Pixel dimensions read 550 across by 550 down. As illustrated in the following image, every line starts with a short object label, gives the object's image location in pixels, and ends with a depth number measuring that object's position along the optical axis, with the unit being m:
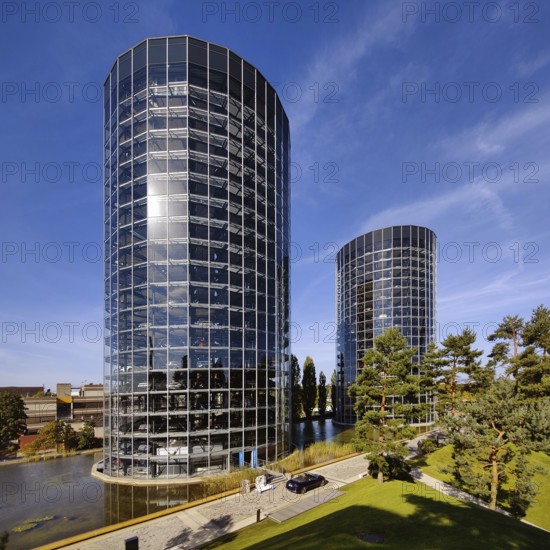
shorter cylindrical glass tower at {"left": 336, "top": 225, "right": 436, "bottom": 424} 59.84
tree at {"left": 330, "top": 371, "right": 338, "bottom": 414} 68.21
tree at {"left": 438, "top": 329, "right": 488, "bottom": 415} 37.75
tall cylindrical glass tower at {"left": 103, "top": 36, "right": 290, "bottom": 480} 30.47
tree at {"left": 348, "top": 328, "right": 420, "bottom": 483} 25.55
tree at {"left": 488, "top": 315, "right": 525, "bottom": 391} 43.38
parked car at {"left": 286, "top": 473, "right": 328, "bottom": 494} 24.56
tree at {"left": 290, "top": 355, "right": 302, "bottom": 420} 63.19
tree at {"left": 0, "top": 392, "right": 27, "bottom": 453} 39.81
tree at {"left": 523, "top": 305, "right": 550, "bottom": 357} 41.05
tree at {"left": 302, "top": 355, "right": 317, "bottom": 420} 65.25
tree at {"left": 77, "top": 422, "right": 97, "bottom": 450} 38.57
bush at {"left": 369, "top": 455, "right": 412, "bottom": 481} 26.02
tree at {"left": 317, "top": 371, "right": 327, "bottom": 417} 70.12
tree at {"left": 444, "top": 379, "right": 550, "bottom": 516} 21.25
